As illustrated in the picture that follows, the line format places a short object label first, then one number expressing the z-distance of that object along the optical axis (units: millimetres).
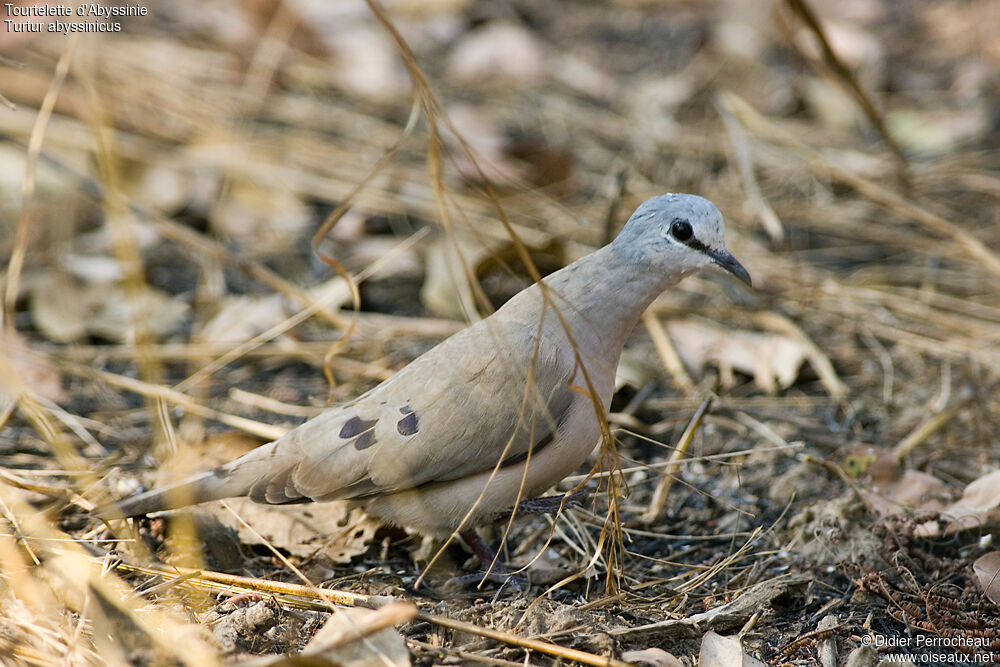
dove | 4855
